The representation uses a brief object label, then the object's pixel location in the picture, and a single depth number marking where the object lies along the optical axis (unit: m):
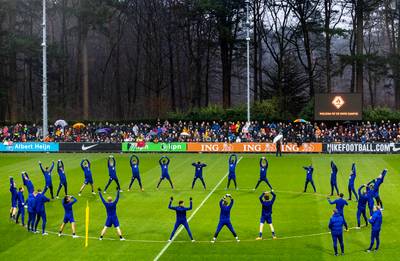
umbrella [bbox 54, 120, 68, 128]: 60.24
